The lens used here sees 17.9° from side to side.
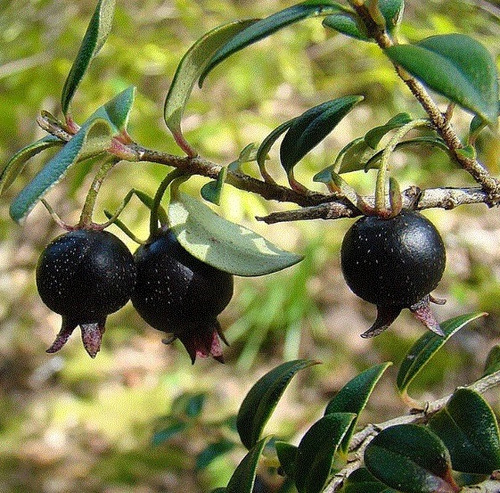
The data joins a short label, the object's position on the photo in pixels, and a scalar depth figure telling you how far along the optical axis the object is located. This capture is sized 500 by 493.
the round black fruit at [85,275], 0.17
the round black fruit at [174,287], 0.17
